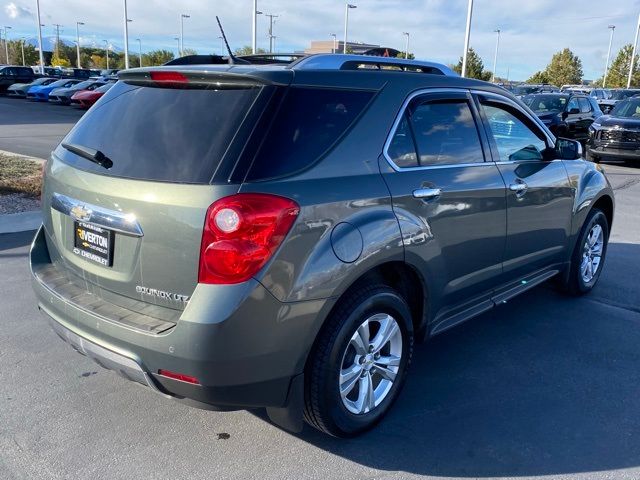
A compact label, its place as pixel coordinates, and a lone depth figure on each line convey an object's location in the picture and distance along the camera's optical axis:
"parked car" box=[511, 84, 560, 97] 31.66
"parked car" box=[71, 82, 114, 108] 29.12
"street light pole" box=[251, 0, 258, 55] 29.45
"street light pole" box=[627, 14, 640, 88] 54.05
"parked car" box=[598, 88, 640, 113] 29.16
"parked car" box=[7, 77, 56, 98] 36.66
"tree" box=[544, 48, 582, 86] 66.50
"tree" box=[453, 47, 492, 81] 52.05
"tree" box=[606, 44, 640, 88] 59.47
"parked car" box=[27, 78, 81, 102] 34.97
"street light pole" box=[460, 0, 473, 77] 27.90
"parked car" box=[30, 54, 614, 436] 2.57
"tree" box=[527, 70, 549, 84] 69.37
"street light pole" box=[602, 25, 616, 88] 64.76
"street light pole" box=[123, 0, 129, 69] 44.88
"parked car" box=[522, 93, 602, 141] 17.44
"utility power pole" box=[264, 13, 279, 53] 52.31
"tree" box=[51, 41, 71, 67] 83.25
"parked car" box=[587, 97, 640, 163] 14.55
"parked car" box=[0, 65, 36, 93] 40.22
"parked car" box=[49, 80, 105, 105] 32.54
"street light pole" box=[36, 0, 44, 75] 52.59
